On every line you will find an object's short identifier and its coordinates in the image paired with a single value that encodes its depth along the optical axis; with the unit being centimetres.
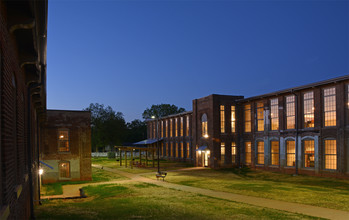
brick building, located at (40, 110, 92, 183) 2789
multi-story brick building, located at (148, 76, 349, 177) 2759
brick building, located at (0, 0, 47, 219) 505
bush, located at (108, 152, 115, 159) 6614
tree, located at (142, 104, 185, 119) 10181
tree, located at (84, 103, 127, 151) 7919
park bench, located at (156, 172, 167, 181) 2741
